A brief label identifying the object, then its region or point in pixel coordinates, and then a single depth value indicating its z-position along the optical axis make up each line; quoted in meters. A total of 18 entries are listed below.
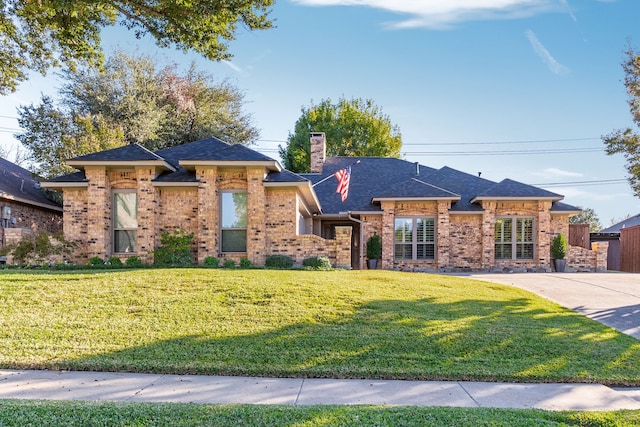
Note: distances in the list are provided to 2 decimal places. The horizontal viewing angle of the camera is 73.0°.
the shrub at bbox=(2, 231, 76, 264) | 13.05
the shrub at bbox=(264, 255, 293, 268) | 14.12
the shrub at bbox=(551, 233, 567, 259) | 18.27
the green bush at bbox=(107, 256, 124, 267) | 13.18
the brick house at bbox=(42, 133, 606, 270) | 14.06
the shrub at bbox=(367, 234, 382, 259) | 18.25
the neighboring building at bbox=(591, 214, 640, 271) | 22.80
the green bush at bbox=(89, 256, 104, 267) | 13.36
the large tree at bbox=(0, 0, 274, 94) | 9.44
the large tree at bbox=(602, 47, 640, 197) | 12.48
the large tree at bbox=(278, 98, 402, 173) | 38.34
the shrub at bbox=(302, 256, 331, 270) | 13.72
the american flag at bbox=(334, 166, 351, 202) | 17.12
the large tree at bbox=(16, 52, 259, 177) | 22.02
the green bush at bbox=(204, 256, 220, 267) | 13.65
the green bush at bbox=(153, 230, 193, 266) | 13.77
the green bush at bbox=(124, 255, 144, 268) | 13.27
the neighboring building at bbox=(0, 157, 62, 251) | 17.35
